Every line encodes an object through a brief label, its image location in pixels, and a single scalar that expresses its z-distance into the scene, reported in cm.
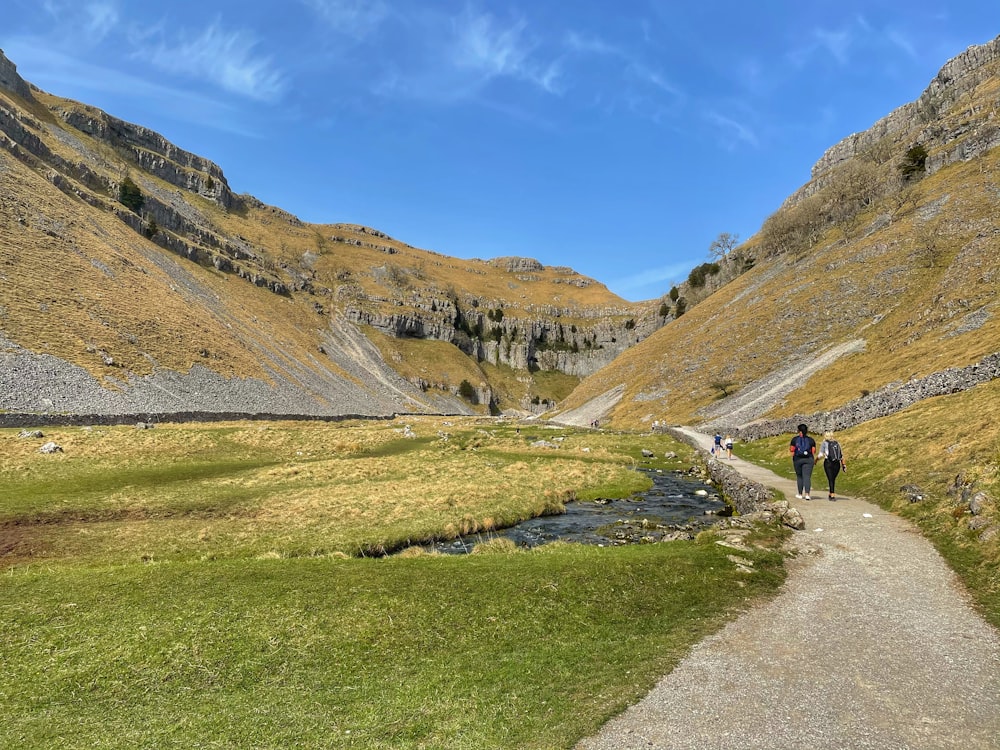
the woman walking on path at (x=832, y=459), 2236
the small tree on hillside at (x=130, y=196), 13000
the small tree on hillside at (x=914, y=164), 10062
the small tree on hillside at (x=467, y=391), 18975
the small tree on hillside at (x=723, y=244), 14909
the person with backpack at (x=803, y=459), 2258
